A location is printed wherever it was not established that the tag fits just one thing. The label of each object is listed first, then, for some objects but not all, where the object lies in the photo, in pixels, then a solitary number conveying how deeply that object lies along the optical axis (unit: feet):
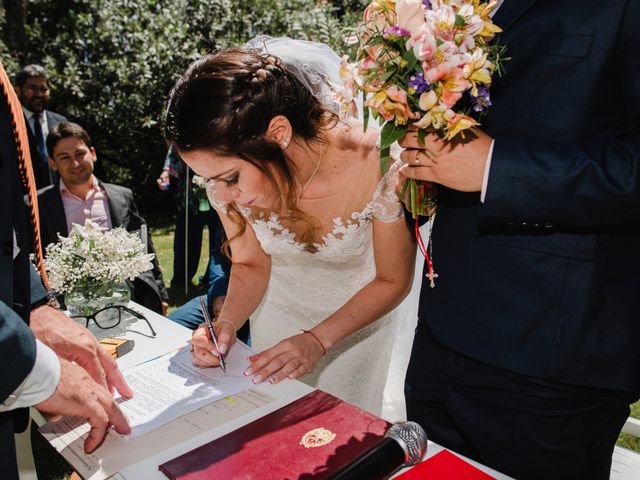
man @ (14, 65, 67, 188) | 20.86
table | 4.04
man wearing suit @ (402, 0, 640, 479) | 3.85
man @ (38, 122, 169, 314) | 14.40
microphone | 3.02
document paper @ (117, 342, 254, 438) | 4.77
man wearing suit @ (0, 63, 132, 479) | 3.60
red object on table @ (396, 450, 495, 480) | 3.78
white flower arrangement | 8.05
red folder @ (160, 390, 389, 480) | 3.82
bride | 5.97
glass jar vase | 8.14
